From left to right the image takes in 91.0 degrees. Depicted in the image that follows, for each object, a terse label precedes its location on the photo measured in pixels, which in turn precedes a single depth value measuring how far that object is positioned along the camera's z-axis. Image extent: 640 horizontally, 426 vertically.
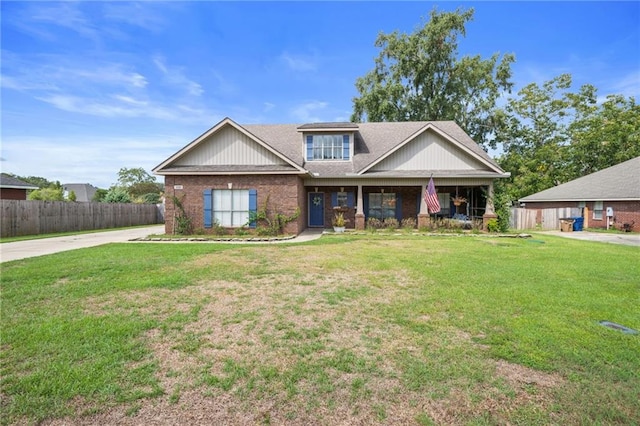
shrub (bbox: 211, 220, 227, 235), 15.47
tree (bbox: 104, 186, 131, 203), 26.00
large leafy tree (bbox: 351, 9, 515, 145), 29.39
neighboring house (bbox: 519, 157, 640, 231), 19.77
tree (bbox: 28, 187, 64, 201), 31.10
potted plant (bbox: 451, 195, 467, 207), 17.50
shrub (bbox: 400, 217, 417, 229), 17.08
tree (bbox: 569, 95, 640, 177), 29.06
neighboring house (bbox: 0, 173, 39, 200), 20.23
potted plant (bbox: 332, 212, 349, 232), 16.41
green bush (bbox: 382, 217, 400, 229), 17.16
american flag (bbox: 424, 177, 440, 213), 15.67
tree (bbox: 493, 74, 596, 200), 31.59
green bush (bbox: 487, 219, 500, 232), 16.42
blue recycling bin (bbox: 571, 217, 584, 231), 21.19
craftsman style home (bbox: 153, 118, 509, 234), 15.52
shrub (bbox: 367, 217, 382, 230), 17.19
